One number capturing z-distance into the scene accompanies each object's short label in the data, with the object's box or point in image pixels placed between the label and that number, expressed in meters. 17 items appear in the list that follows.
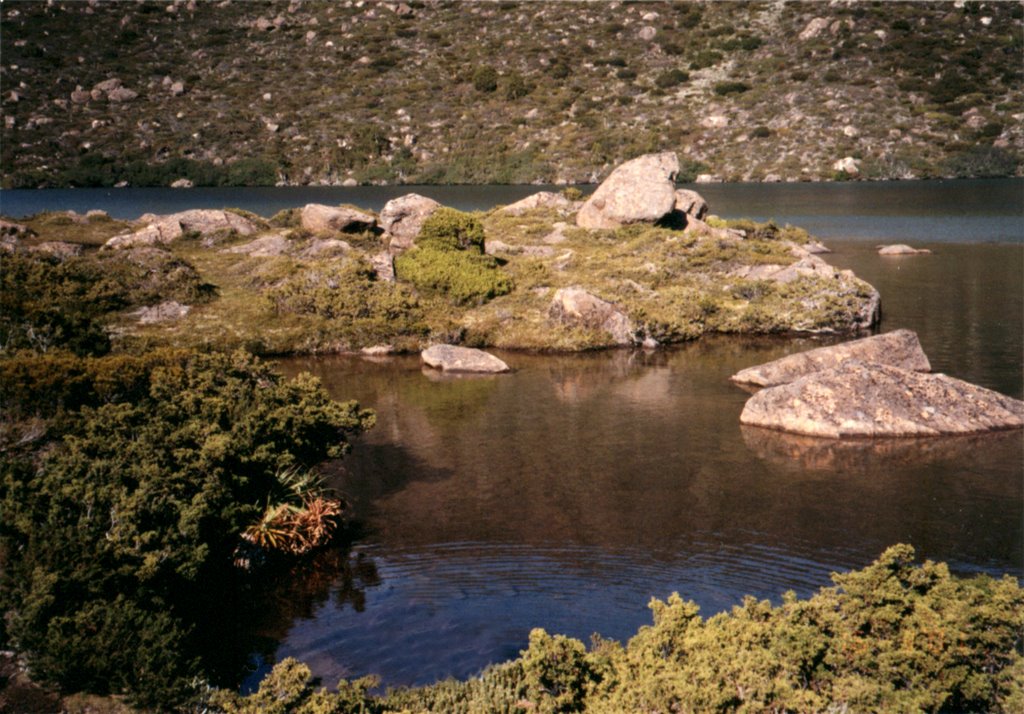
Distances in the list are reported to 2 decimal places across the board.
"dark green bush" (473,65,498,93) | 164.25
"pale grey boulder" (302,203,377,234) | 61.56
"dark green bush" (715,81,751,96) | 155.75
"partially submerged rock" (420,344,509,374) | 37.62
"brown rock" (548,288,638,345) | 42.41
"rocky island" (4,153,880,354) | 42.72
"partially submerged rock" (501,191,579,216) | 69.88
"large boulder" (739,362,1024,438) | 27.89
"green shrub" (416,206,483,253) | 52.47
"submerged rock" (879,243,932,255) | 70.12
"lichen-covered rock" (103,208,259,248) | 60.98
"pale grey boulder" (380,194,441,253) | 59.22
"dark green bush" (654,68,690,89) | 162.38
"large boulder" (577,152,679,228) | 59.84
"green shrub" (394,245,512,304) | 46.81
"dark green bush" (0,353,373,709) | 14.11
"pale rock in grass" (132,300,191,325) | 44.56
